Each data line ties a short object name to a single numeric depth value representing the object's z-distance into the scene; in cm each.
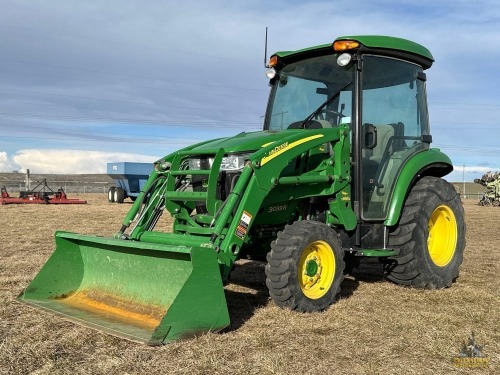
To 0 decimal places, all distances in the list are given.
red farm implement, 2348
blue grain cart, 2709
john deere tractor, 467
